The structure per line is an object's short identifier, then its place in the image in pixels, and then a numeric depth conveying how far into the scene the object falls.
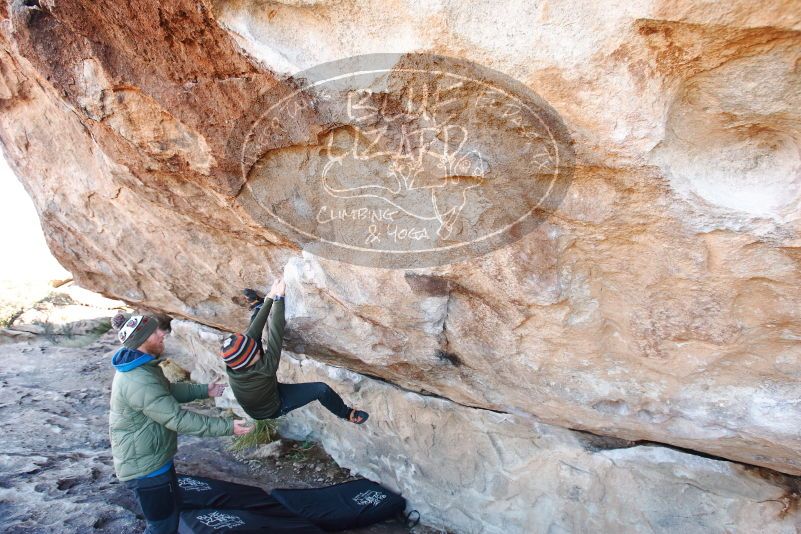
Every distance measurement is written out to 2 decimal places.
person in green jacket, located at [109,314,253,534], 2.71
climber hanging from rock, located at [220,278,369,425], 2.97
